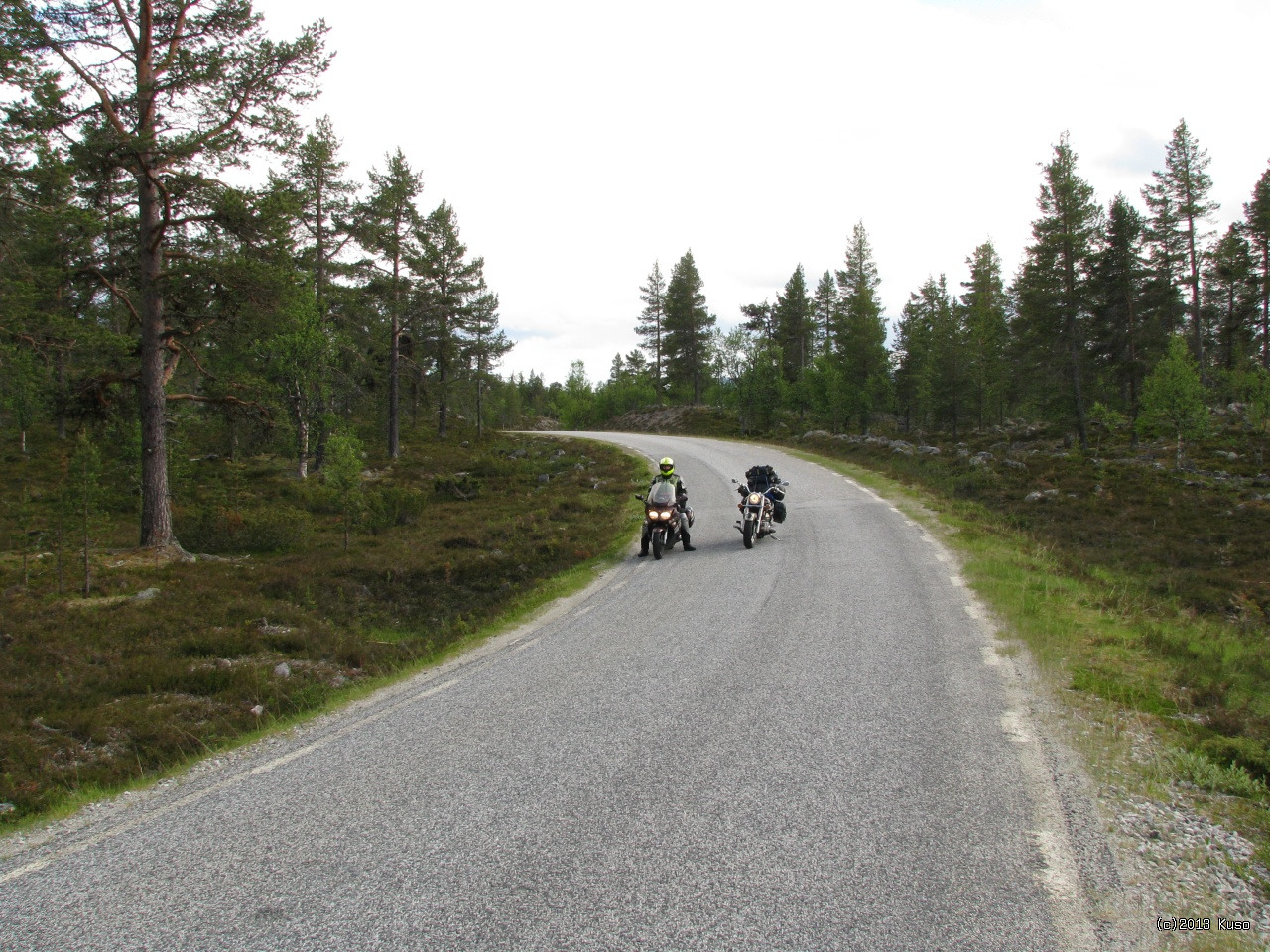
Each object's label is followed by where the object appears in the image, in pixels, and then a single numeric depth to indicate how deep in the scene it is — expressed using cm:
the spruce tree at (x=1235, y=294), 4562
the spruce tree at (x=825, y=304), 6750
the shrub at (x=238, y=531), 1789
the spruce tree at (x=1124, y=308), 3956
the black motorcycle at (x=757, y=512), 1370
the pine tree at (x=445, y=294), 4088
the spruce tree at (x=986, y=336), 4953
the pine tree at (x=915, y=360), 4919
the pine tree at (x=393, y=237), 3119
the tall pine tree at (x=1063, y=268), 3603
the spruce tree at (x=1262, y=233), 4500
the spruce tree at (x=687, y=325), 6531
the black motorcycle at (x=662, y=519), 1350
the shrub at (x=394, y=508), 2123
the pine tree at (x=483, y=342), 4444
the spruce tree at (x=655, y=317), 7163
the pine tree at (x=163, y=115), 1356
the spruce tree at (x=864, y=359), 4866
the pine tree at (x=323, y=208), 2875
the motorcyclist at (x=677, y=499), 1373
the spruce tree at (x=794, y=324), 6600
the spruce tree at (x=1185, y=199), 4156
